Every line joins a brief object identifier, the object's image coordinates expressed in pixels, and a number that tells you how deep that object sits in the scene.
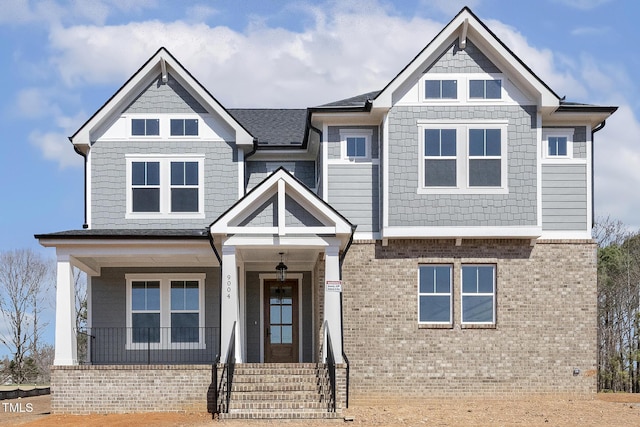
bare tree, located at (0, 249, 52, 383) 45.69
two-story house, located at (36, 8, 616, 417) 20.86
